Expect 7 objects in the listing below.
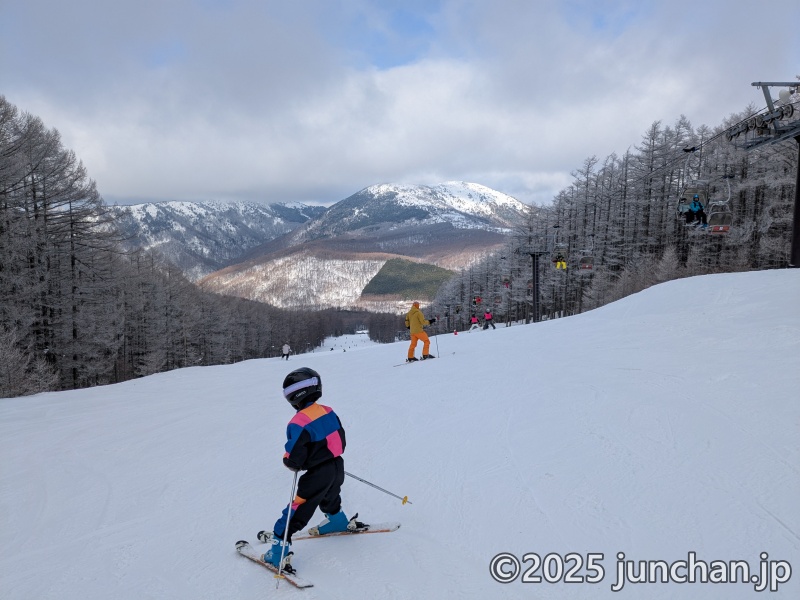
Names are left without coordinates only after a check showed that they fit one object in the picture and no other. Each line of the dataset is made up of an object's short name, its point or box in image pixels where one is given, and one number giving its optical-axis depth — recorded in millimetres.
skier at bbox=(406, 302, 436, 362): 14749
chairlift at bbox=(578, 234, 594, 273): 29397
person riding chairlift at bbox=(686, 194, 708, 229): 15406
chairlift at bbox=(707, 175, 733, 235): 15922
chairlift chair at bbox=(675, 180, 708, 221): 15562
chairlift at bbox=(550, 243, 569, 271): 28141
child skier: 3580
